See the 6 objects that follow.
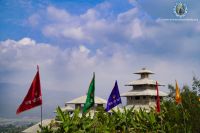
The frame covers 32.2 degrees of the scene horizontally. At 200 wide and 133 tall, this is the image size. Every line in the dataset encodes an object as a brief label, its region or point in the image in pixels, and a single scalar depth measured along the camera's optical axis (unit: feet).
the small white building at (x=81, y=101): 113.81
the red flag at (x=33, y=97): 47.60
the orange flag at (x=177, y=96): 63.00
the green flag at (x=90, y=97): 53.31
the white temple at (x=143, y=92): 125.07
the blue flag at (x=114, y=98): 63.47
